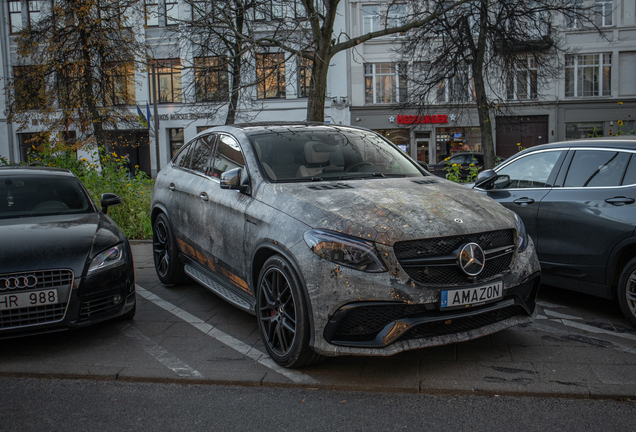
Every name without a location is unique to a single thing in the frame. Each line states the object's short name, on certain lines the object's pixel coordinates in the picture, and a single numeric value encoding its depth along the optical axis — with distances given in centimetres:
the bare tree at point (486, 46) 1777
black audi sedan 416
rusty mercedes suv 343
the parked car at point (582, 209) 464
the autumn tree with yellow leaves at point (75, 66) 2030
